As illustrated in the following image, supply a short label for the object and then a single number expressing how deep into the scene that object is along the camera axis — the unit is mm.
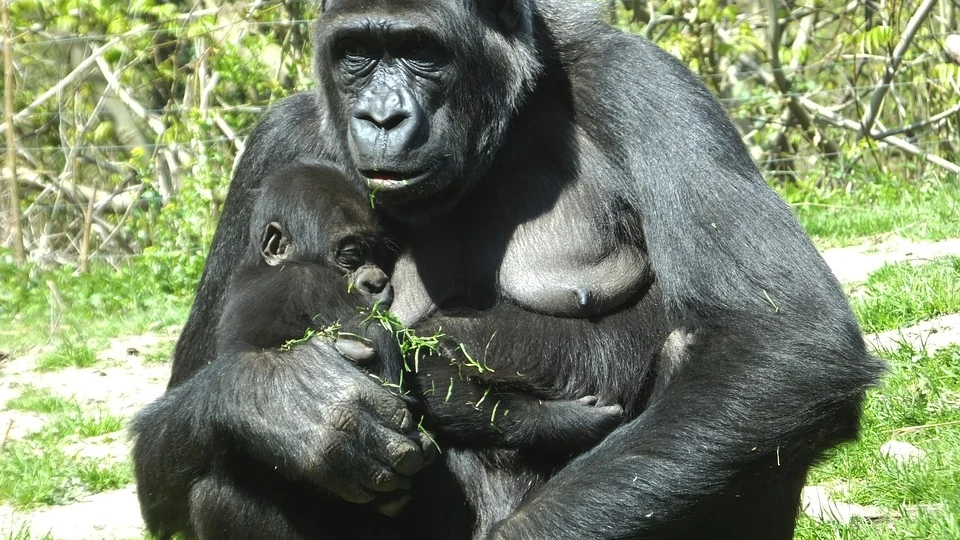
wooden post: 22266
